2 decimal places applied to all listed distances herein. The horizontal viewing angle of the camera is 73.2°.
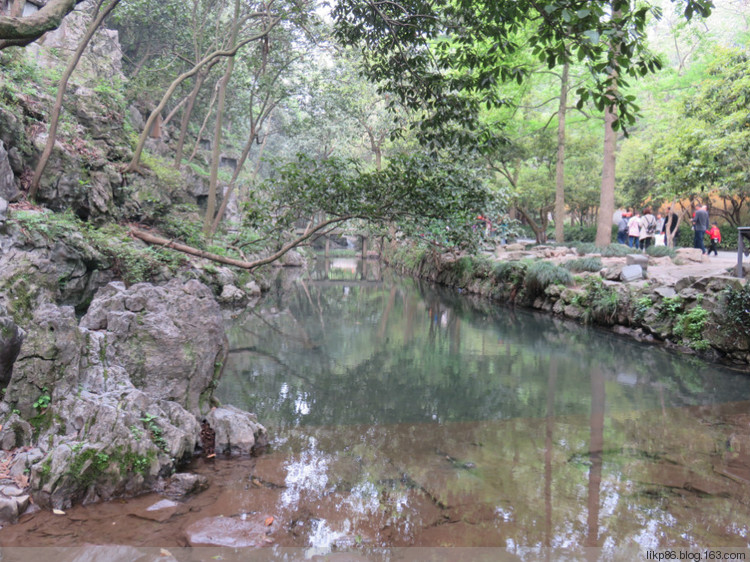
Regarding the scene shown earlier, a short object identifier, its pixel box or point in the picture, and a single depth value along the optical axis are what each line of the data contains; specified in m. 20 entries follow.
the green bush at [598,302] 11.88
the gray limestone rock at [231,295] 13.98
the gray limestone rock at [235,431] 4.73
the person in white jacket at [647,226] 17.17
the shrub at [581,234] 29.25
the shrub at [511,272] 16.20
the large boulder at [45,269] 5.72
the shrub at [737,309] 8.20
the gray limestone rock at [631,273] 12.25
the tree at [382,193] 9.29
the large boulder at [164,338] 4.95
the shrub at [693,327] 9.33
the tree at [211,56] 10.84
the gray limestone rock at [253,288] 16.23
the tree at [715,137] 9.62
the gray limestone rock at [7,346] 4.25
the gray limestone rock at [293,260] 30.81
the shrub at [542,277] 14.26
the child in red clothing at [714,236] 17.55
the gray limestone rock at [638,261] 12.88
